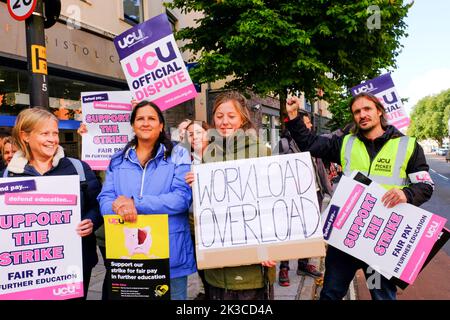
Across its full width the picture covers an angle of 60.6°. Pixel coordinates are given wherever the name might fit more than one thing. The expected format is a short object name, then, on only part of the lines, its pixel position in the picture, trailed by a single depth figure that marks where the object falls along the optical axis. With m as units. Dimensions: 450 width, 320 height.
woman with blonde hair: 2.39
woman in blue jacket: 2.36
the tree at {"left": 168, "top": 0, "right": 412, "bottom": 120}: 9.01
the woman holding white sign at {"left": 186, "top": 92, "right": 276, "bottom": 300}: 2.39
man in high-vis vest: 2.64
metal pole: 3.35
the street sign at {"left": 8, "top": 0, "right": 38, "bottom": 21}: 3.37
